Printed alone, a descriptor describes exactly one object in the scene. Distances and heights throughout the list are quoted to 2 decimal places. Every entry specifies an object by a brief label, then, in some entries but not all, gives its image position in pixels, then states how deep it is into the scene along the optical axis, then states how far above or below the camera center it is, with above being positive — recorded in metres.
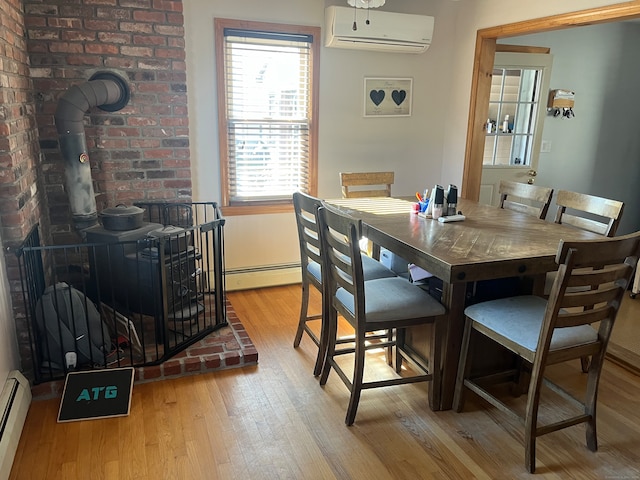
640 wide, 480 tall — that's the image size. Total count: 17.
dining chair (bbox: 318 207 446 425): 2.10 -0.81
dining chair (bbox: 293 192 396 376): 2.52 -0.82
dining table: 1.94 -0.52
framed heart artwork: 3.97 +0.18
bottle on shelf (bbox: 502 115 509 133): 4.24 -0.02
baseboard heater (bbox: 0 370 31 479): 1.89 -1.24
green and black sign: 2.26 -1.30
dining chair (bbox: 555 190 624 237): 2.49 -0.44
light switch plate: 4.75 -0.22
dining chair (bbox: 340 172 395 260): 3.60 -0.45
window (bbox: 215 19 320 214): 3.55 +0.04
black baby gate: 2.42 -0.98
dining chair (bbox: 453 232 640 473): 1.73 -0.80
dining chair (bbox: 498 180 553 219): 2.94 -0.44
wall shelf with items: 4.57 +0.21
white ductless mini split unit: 3.57 +0.65
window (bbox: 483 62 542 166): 4.16 +0.06
